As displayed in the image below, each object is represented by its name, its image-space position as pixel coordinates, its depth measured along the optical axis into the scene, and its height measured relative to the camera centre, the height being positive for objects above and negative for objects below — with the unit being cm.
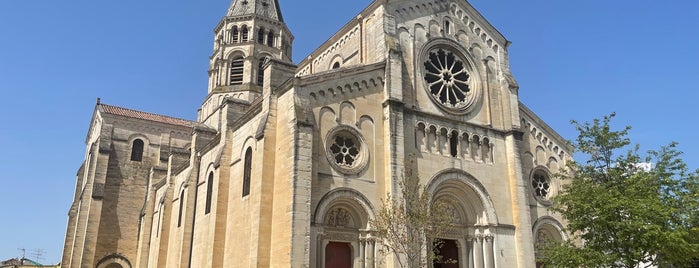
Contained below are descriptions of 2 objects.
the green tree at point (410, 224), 1864 +286
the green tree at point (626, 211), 1867 +340
